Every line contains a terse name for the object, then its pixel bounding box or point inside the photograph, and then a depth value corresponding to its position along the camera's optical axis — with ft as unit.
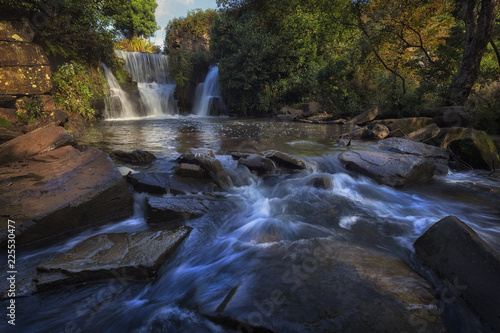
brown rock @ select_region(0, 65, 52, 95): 24.44
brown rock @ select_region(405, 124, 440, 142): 25.91
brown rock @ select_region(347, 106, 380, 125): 41.16
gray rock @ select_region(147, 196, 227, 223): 12.02
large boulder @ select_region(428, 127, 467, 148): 24.33
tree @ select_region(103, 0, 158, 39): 105.81
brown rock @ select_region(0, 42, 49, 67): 24.29
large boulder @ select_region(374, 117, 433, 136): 29.81
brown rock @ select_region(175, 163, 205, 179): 15.61
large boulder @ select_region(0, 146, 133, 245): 10.03
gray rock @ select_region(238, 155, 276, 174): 18.35
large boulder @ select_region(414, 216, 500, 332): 6.02
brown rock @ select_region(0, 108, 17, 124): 23.61
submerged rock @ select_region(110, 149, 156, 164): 19.17
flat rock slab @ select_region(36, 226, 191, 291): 7.86
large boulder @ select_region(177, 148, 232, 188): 16.06
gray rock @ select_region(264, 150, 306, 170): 18.86
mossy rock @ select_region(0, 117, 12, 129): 22.35
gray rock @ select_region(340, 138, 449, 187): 17.10
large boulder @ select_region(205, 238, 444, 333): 5.43
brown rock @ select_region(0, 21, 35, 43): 24.35
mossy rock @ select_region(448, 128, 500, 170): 18.78
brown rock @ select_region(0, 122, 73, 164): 15.11
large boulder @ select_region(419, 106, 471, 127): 27.89
